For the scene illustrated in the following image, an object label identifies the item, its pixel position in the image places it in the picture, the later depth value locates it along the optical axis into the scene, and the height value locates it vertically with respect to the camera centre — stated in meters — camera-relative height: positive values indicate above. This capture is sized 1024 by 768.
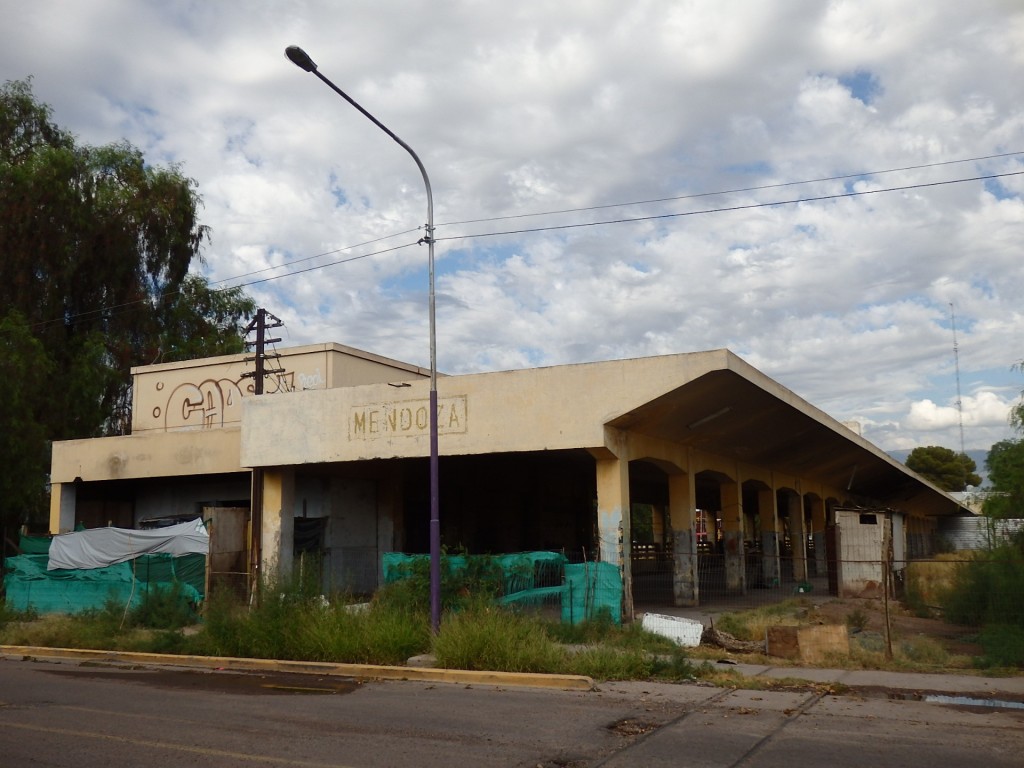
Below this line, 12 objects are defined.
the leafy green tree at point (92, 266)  39.84 +11.58
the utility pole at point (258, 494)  25.62 +0.85
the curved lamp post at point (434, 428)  16.27 +1.68
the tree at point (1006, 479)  28.17 +1.20
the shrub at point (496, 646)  14.46 -1.89
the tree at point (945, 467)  106.44 +5.68
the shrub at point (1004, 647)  14.30 -1.98
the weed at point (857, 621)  19.32 -2.09
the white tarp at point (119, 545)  24.14 -0.46
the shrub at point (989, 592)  16.42 -1.36
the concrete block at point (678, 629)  16.98 -1.92
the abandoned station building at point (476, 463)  21.30 +1.82
